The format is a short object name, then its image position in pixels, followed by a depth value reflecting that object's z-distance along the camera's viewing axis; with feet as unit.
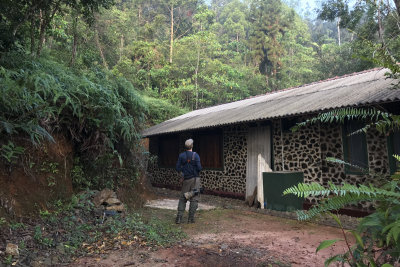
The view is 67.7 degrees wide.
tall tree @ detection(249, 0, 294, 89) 102.47
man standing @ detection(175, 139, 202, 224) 20.44
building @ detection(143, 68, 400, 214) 22.63
